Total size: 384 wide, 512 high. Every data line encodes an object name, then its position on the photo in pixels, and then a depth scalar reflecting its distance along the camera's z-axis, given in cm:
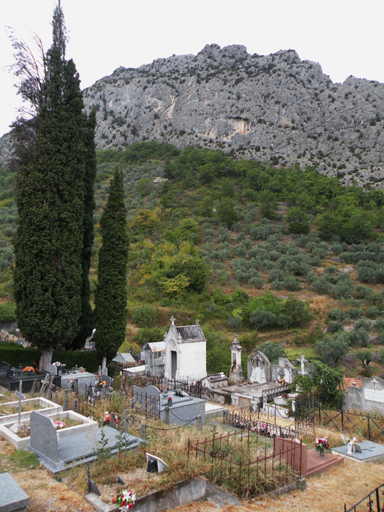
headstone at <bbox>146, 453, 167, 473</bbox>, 630
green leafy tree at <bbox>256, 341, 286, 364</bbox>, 2533
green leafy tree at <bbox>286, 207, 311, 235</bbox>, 5297
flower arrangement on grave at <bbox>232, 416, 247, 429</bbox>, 1203
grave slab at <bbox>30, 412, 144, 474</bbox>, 675
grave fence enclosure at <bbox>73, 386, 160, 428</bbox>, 1000
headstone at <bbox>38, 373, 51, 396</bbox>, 1231
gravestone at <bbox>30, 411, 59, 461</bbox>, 680
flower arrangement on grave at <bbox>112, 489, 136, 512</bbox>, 516
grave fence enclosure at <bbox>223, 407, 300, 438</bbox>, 1097
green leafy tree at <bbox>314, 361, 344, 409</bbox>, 1499
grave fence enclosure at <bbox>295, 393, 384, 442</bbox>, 1230
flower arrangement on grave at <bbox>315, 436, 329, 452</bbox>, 890
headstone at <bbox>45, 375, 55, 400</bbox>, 1204
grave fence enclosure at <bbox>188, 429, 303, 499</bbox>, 684
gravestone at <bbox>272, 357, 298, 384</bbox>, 1748
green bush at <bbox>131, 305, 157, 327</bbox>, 3122
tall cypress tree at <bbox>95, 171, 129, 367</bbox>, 1722
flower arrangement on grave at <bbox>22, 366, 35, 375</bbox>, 1400
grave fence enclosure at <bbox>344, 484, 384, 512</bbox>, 674
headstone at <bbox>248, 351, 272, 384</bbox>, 1841
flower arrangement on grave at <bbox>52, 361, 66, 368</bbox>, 1451
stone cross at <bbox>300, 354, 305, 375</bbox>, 1666
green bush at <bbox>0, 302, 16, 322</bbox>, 2772
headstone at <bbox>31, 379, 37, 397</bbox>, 1281
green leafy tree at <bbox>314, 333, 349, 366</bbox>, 2640
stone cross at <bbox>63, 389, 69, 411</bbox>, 1009
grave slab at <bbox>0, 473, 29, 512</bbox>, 486
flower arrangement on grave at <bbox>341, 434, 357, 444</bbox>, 1071
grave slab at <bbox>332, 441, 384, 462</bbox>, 945
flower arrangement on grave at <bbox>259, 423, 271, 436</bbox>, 1085
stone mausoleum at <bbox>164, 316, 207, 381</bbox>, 1862
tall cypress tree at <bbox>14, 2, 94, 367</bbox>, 1514
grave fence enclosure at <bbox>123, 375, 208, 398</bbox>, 1623
